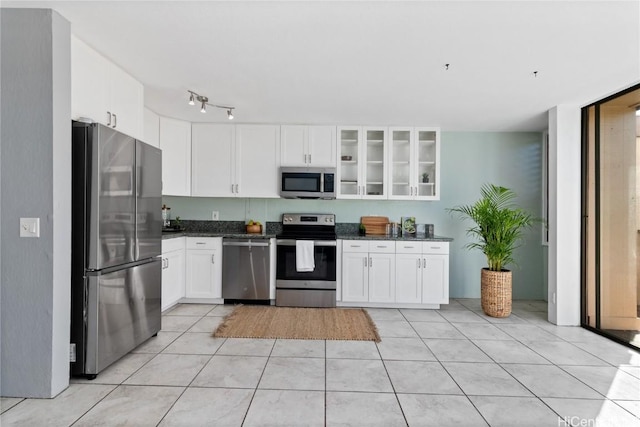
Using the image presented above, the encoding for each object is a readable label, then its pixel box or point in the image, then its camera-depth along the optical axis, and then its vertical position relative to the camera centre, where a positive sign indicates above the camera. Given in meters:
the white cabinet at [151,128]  3.81 +1.02
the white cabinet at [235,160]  4.35 +0.71
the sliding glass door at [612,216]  3.04 -0.01
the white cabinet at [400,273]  4.08 -0.73
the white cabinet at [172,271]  3.66 -0.67
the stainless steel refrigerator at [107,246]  2.20 -0.24
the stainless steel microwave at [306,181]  4.28 +0.43
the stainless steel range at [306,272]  4.07 -0.72
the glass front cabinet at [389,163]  4.36 +0.69
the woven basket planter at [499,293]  3.71 -0.88
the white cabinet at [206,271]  4.12 -0.71
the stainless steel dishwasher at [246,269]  4.09 -0.68
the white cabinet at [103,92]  2.28 +0.94
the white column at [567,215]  3.50 +0.00
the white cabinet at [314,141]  4.34 +0.94
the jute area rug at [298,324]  3.13 -1.14
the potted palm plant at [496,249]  3.71 -0.39
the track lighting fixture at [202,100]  3.15 +1.16
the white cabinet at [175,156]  4.11 +0.73
